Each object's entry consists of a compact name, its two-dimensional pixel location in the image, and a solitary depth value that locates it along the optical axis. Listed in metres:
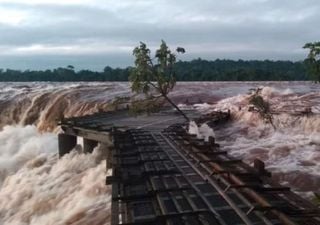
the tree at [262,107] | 11.64
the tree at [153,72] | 10.36
